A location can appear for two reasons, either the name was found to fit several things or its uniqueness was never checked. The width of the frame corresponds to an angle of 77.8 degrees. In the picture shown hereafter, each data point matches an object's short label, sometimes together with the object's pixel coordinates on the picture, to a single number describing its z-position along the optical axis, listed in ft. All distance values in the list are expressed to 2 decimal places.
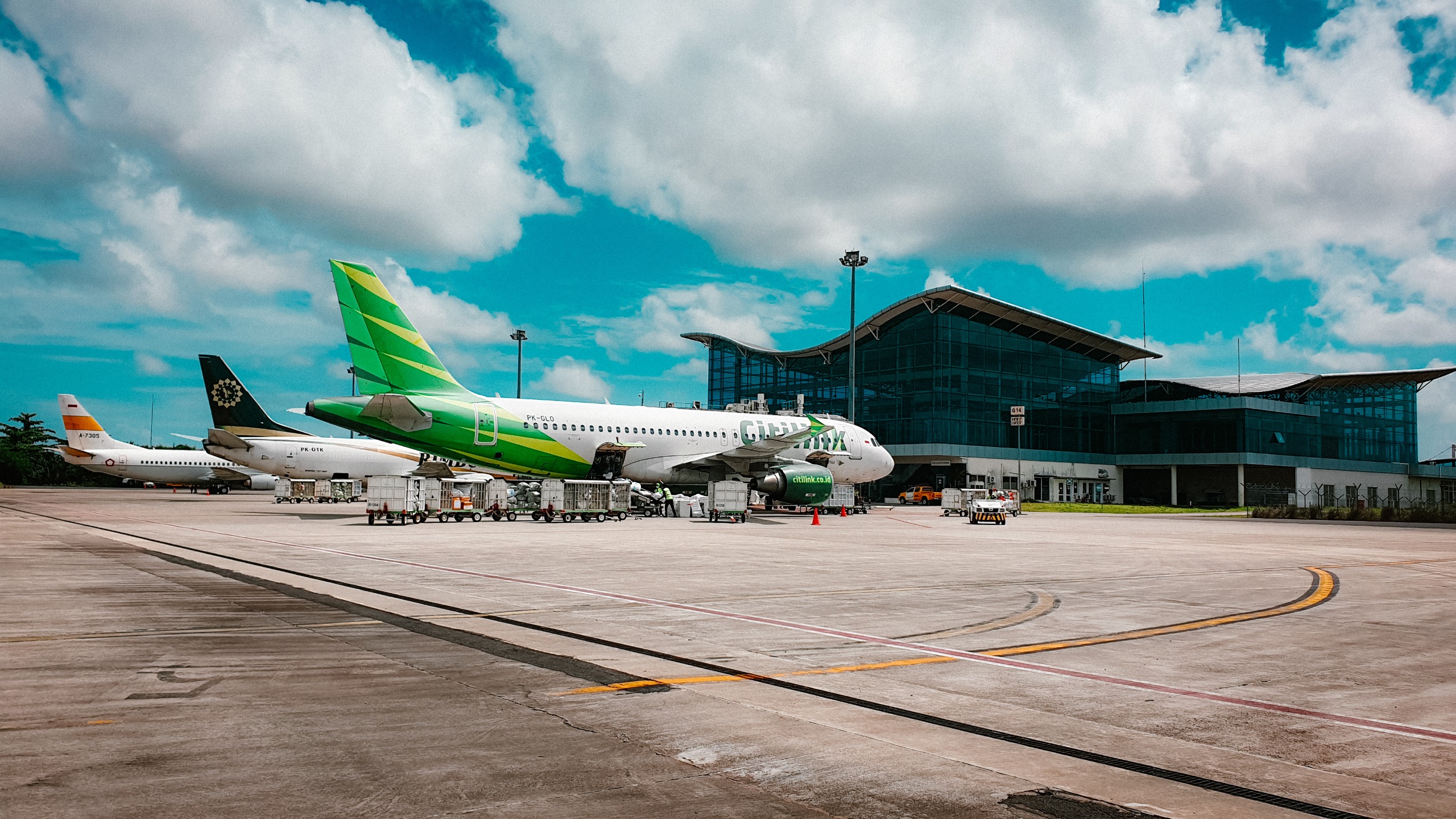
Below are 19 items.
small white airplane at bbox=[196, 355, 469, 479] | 168.04
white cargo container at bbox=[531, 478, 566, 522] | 109.29
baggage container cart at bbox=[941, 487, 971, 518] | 162.91
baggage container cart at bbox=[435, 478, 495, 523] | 107.83
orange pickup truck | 241.96
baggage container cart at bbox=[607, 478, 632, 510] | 114.32
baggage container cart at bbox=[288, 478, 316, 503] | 173.88
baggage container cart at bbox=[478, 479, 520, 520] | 113.09
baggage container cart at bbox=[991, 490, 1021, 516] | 155.33
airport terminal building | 254.27
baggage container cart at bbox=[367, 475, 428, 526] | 97.66
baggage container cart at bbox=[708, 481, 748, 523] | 116.98
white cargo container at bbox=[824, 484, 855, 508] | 151.02
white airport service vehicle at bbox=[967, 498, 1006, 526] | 134.41
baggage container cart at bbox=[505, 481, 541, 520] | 114.62
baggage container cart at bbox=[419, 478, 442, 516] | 104.47
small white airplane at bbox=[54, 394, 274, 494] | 236.22
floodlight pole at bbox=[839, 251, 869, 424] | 193.98
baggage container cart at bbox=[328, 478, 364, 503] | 179.73
